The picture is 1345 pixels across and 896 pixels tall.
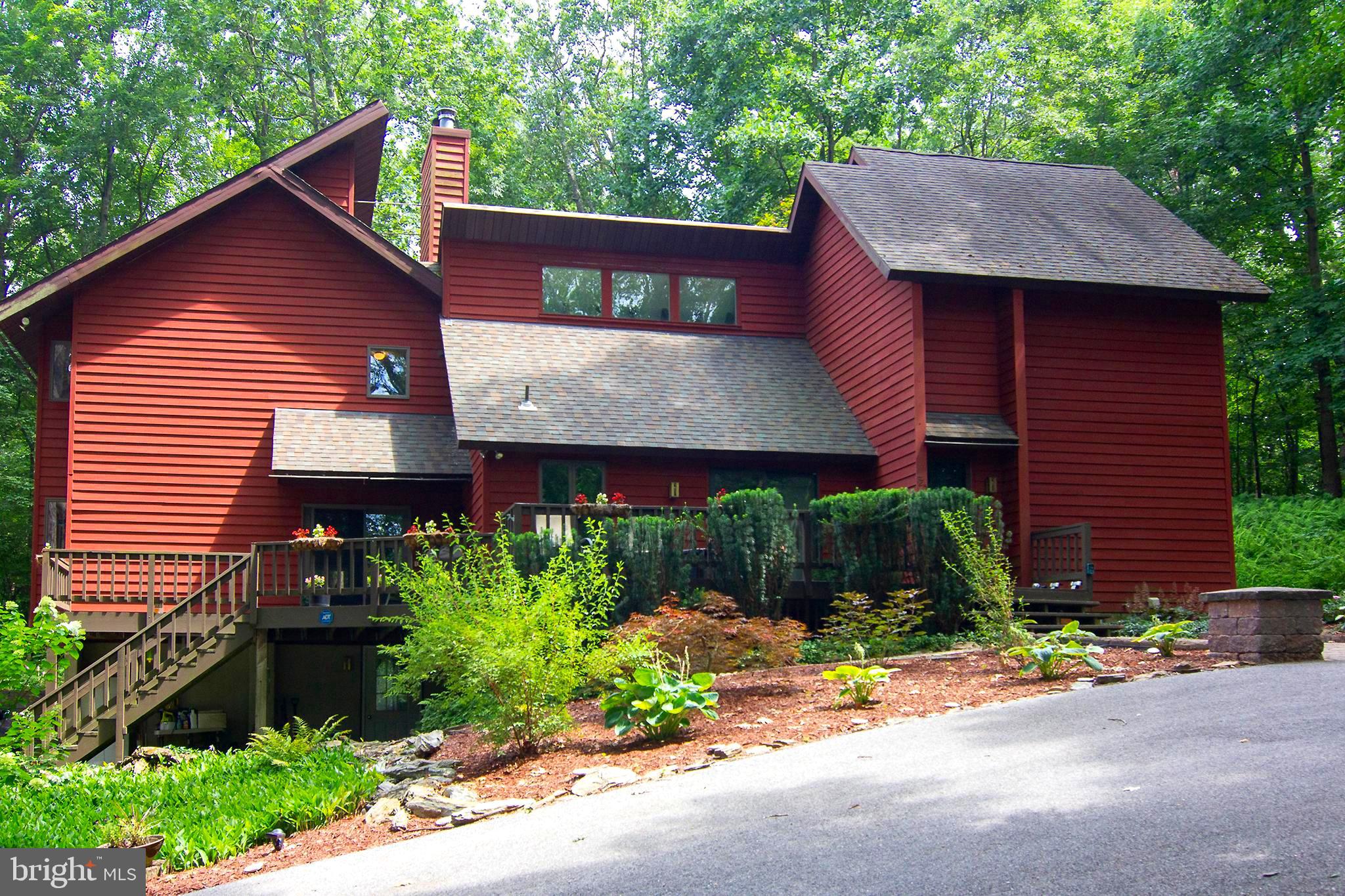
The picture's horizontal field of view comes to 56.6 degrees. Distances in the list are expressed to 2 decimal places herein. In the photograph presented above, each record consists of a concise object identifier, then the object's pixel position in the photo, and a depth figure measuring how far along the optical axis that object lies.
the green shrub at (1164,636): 12.19
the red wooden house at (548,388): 18.33
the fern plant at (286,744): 12.14
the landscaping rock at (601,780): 9.01
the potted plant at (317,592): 16.61
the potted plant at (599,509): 16.45
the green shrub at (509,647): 10.16
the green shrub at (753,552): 14.88
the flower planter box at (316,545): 16.83
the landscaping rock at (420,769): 10.27
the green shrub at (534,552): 14.64
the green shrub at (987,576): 12.61
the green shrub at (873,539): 15.28
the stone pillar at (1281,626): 11.22
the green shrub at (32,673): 12.77
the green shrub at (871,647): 13.87
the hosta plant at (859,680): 10.70
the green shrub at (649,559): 14.62
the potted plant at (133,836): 9.05
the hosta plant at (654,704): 10.08
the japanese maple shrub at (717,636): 12.04
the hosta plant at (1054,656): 11.21
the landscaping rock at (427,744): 11.44
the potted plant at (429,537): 16.09
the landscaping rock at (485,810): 8.84
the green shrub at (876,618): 13.71
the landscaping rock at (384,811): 9.30
